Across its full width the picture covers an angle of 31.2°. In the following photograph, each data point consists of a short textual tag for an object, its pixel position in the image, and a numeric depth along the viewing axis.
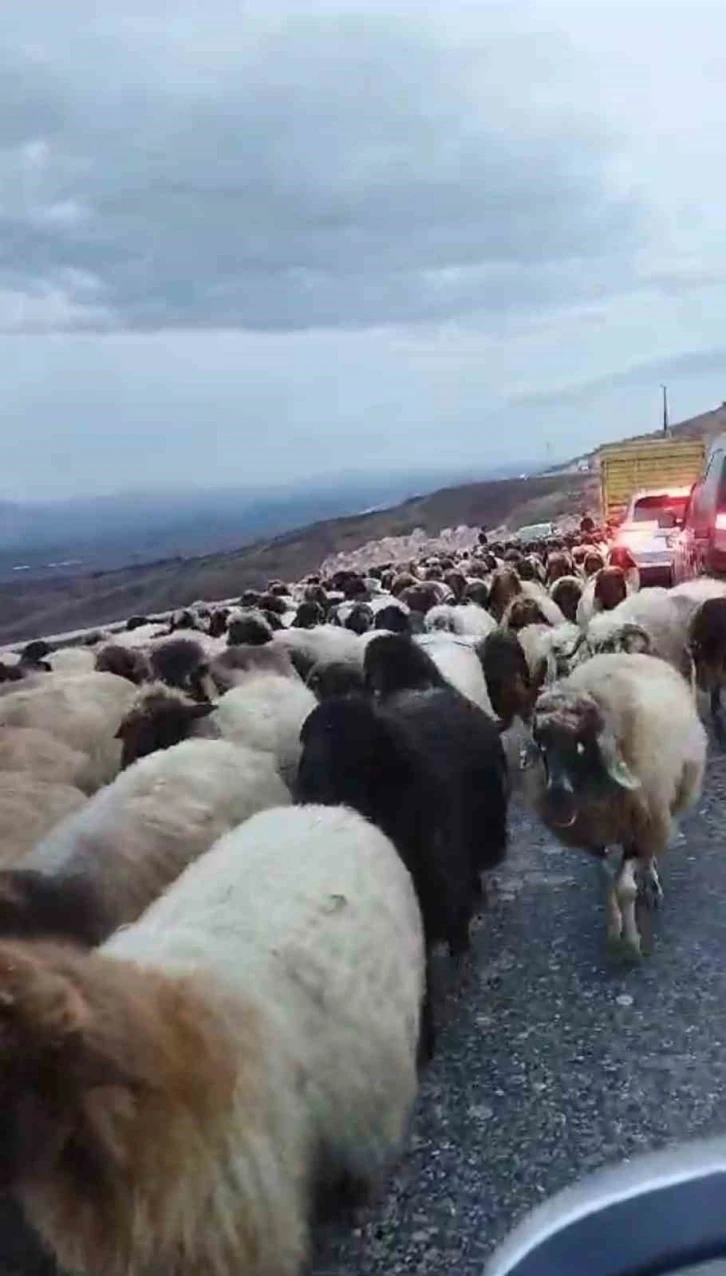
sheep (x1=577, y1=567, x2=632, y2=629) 13.46
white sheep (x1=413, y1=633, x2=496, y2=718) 9.79
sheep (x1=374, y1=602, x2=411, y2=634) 12.69
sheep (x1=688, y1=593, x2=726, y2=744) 10.87
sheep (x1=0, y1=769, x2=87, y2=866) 6.51
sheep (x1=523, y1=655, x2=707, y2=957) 6.59
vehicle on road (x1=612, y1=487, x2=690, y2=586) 18.28
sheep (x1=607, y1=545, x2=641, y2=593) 17.14
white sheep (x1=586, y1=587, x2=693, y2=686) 9.99
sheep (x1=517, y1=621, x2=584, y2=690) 10.93
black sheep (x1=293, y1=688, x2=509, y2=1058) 5.96
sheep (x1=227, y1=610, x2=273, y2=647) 12.19
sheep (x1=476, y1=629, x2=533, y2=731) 10.66
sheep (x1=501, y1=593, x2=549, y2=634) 13.24
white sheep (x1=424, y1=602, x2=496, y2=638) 13.20
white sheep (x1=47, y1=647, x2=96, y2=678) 11.67
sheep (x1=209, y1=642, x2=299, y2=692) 9.83
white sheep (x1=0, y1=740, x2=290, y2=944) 5.02
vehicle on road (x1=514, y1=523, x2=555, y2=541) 43.59
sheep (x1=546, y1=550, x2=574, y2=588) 18.77
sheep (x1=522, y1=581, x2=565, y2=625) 13.96
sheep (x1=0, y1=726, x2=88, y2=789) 7.81
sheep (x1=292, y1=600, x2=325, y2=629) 14.57
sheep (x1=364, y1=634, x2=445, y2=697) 7.93
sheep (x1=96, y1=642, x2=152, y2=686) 10.92
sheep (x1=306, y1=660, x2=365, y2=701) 8.43
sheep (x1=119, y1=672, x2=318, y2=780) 7.71
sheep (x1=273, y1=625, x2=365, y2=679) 10.85
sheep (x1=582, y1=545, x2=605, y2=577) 18.73
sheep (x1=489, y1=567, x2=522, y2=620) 15.34
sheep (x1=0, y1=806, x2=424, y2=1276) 2.62
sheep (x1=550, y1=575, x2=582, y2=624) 15.10
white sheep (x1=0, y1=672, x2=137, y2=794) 8.61
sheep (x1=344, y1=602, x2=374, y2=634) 13.59
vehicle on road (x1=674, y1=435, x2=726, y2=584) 12.84
